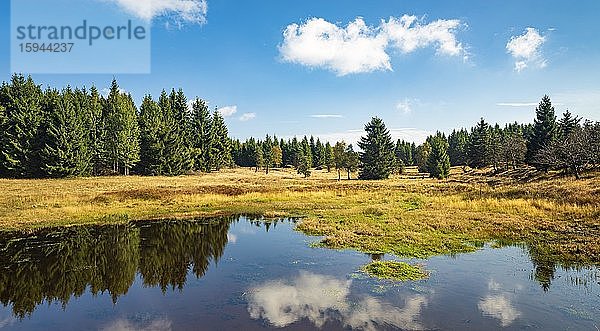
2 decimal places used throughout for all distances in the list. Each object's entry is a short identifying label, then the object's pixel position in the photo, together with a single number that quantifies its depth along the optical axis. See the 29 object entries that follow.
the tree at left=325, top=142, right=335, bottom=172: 137.96
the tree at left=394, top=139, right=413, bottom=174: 164.50
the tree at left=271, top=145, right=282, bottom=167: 129.60
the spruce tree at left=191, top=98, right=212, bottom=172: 87.81
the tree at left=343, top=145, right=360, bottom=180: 87.75
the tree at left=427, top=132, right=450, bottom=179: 83.12
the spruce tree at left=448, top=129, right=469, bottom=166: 127.68
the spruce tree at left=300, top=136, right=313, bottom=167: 136.84
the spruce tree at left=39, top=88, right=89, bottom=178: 61.28
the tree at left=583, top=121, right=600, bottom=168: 53.97
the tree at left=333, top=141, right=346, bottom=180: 89.56
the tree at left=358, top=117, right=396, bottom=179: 79.62
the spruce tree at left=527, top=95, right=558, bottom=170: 67.62
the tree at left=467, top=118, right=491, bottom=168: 96.42
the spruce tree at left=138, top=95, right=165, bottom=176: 74.69
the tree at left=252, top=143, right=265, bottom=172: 110.88
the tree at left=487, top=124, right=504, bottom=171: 85.56
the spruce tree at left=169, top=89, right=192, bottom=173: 78.98
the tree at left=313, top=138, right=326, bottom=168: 145.19
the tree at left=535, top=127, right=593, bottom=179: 52.31
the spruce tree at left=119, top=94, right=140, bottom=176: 71.94
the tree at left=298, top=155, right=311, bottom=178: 91.36
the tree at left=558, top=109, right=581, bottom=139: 71.12
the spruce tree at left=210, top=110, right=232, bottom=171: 92.25
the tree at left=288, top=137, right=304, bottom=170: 129.79
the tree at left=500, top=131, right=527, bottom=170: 82.12
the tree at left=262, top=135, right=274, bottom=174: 111.39
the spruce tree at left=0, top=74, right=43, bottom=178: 60.93
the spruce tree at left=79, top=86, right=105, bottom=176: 70.79
